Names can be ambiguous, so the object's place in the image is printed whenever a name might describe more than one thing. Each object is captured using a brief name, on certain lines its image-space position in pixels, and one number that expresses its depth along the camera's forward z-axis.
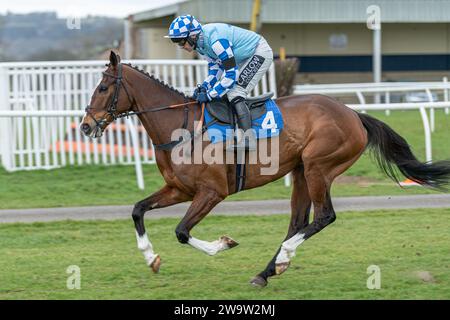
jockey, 13.61
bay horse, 13.54
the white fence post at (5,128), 25.05
